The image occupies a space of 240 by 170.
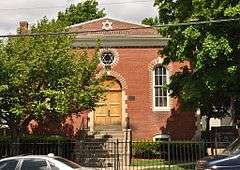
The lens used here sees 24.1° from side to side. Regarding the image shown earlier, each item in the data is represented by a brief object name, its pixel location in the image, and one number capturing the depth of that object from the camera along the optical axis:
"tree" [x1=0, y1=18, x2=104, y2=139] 26.55
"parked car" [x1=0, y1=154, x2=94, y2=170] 16.50
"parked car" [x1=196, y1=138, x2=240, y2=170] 14.92
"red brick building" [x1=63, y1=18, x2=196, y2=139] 35.12
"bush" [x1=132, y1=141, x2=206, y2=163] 28.70
